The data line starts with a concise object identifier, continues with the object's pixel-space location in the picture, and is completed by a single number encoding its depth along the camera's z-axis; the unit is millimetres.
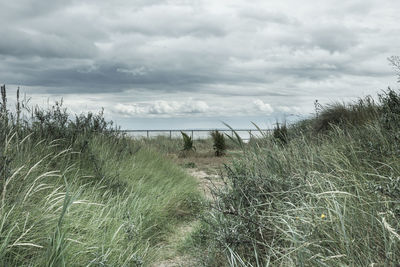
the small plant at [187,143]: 15937
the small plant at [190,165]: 12275
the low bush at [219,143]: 15219
